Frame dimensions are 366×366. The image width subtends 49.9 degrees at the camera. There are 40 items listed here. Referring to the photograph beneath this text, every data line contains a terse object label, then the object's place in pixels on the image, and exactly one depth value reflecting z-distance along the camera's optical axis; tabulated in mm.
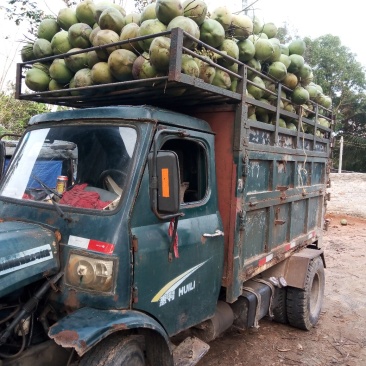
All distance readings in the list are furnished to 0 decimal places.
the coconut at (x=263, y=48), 3832
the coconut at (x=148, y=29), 2953
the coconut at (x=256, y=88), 3725
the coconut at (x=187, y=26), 2859
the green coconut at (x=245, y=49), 3646
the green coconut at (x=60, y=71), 3422
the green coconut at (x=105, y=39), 3121
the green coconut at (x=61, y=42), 3438
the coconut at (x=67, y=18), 3555
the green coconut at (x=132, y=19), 3285
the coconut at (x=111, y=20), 3164
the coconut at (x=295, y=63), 4383
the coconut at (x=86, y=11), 3438
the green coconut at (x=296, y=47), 4508
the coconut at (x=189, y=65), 2822
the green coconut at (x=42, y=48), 3547
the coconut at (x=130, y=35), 3070
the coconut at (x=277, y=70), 4047
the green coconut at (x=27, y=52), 3744
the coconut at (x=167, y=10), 2947
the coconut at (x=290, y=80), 4354
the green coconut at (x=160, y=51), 2725
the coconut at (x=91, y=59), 3260
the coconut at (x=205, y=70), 2986
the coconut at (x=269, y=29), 4285
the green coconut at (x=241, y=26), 3496
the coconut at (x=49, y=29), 3639
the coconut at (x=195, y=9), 3084
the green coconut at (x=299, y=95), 4504
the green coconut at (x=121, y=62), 3008
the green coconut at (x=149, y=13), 3176
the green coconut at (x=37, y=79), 3558
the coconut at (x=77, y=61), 3318
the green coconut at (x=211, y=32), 3162
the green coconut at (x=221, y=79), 3209
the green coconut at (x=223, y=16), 3387
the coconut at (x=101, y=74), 3129
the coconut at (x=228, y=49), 3340
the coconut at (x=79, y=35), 3344
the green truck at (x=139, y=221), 2346
